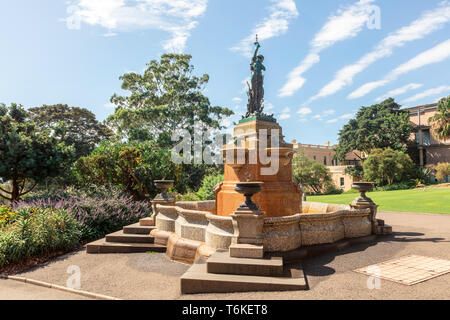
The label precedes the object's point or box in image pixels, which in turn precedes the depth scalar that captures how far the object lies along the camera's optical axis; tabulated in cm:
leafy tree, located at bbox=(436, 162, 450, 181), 3841
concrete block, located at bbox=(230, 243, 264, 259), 511
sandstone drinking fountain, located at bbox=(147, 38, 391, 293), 470
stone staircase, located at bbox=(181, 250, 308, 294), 437
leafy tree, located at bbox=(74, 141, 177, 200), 1474
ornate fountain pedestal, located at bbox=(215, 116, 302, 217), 757
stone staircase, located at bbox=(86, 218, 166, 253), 745
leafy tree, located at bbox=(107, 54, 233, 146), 2622
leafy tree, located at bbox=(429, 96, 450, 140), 3675
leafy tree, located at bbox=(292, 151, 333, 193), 4181
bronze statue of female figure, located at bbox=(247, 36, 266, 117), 968
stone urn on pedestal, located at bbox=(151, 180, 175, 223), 877
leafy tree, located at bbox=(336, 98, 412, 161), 4281
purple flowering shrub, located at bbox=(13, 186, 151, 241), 969
